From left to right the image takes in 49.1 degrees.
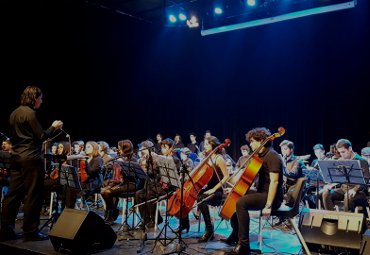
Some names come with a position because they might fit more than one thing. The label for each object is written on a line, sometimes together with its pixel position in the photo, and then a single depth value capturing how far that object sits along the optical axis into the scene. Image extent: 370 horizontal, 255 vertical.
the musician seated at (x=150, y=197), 6.80
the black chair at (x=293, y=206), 4.91
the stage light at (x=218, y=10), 10.58
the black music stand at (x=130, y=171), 6.18
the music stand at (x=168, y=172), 5.34
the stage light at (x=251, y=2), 9.90
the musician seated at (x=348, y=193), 6.08
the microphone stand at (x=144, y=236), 5.16
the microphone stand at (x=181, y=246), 4.73
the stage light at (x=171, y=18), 12.04
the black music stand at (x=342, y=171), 5.45
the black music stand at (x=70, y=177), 6.56
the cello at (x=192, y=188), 5.59
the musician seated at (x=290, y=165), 6.74
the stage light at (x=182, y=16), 11.74
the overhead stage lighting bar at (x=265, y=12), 8.77
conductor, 5.16
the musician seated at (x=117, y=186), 6.78
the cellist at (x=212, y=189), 5.86
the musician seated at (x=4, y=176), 6.63
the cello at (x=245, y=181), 4.90
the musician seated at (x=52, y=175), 7.49
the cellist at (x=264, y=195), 4.86
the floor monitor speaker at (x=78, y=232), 4.67
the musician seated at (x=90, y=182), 7.21
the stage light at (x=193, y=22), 11.35
